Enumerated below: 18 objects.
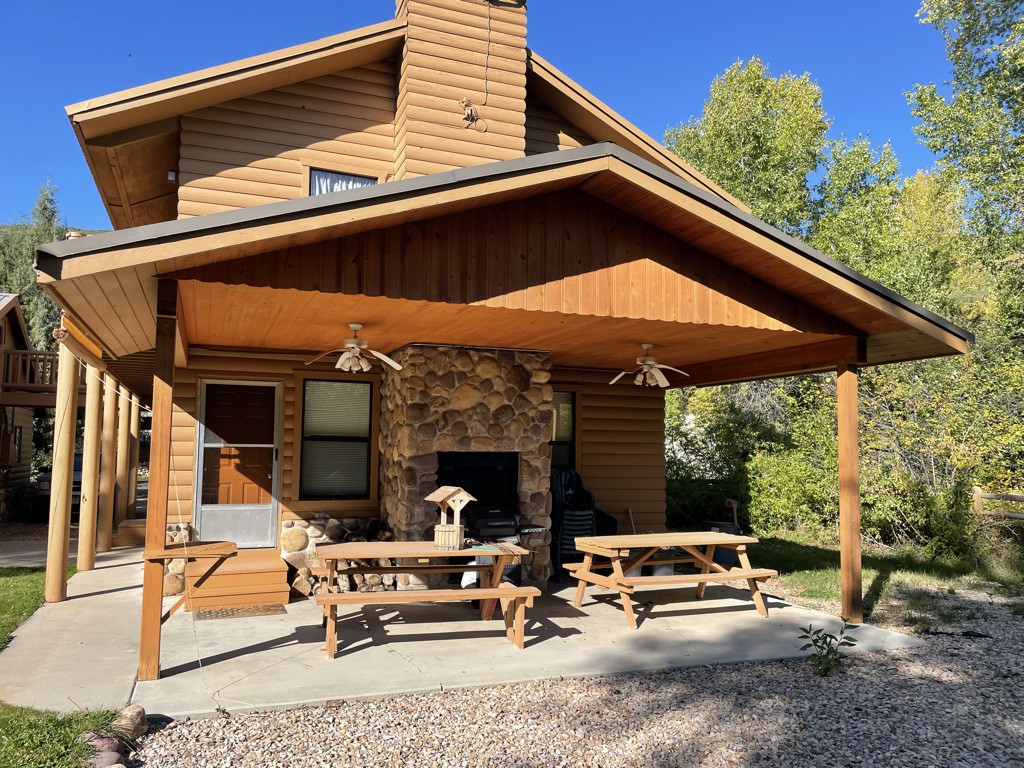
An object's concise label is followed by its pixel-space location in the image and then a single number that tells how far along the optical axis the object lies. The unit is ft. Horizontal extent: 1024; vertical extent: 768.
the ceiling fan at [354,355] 20.93
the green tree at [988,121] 51.75
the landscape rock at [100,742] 11.62
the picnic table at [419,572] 17.98
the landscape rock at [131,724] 12.43
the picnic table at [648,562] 21.83
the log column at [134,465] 43.83
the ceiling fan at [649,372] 25.30
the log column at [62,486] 24.39
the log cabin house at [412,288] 16.30
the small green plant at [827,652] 17.30
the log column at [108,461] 33.91
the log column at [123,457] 40.16
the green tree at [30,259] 78.79
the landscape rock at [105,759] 11.12
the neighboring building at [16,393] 50.44
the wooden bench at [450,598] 17.78
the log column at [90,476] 28.60
